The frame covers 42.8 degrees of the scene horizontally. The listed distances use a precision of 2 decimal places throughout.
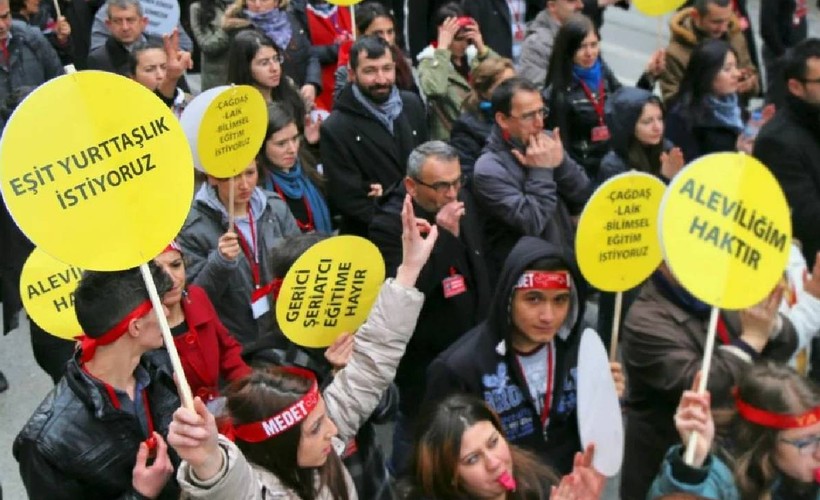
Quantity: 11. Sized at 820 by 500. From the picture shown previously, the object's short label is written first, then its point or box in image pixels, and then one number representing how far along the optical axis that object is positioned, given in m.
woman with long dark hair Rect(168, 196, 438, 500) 2.38
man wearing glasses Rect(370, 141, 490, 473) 4.24
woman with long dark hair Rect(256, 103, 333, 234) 4.84
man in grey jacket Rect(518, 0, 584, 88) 6.74
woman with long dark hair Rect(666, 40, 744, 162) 5.79
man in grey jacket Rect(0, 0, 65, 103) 6.34
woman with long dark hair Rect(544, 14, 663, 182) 5.79
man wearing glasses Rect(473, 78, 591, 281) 4.65
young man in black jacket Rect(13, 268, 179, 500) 2.83
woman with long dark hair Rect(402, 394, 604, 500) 2.85
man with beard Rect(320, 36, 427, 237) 5.33
